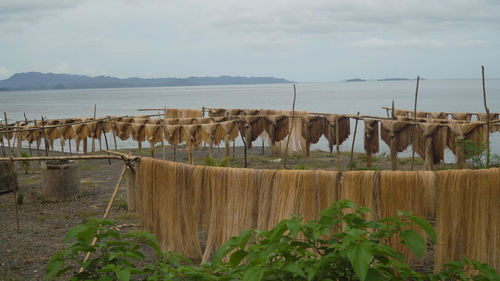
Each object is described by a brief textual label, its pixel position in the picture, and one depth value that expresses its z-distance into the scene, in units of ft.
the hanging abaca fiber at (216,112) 77.20
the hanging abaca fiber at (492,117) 57.82
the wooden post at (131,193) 34.96
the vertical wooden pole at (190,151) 49.53
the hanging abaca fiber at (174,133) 56.39
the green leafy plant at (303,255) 9.82
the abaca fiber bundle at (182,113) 78.07
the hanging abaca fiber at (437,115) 59.21
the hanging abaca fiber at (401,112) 62.87
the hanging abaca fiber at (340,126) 54.39
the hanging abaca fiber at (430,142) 40.91
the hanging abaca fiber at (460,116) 58.29
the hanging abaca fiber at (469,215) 19.84
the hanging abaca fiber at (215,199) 21.75
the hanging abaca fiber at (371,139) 48.57
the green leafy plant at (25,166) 61.04
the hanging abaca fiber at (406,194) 20.49
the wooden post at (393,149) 45.11
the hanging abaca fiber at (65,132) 67.82
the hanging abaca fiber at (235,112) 72.50
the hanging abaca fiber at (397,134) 44.14
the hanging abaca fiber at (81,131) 66.95
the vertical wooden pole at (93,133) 67.83
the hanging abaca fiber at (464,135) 38.75
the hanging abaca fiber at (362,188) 20.97
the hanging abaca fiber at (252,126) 61.65
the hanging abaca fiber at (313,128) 56.90
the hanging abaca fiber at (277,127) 60.34
